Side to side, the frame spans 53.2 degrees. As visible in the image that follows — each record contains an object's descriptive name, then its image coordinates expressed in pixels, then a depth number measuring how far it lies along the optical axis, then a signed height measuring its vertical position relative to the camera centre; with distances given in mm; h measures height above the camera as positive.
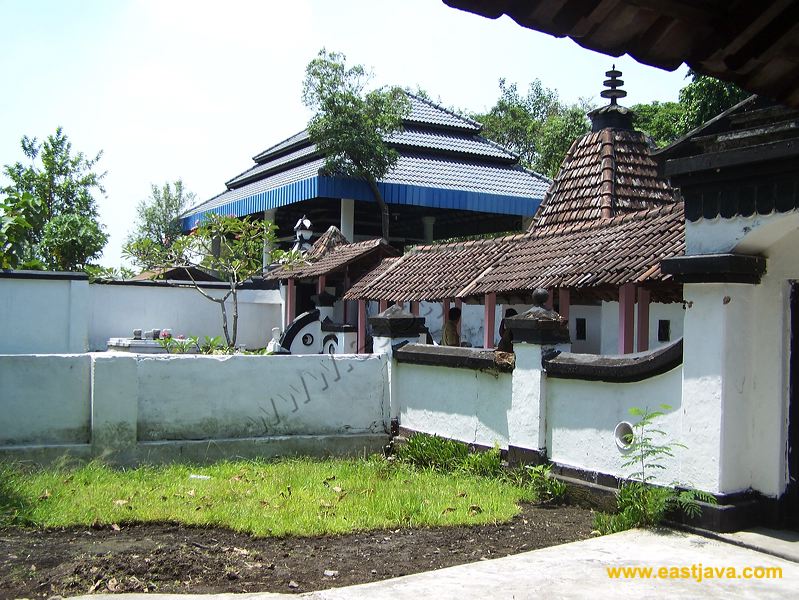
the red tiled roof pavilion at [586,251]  10711 +933
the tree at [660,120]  25372 +6662
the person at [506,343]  8969 -397
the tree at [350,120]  21953 +5350
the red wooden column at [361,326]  17859 -453
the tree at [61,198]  27812 +4107
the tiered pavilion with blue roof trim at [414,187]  25562 +3930
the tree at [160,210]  49156 +5824
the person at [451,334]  12031 -407
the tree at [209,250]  17453 +1222
